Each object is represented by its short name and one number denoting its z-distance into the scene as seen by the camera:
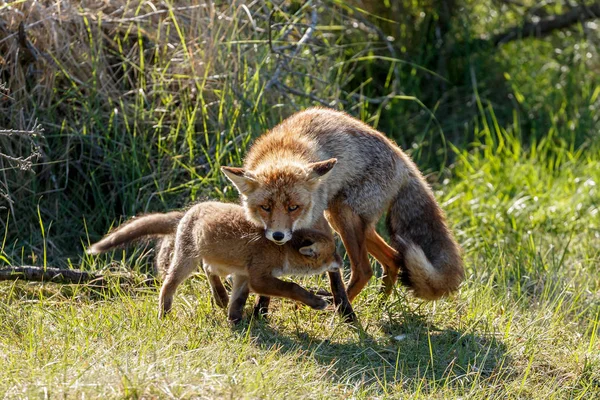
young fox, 10.53
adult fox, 10.98
